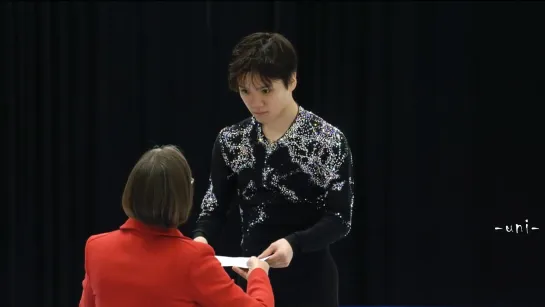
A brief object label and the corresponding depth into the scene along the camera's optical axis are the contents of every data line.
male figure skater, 8.05
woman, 7.74
